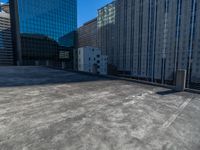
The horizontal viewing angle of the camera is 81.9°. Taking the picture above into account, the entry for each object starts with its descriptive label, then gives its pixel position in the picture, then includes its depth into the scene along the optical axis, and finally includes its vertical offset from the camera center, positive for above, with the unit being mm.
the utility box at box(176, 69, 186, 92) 5102 -730
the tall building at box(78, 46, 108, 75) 35125 +1903
